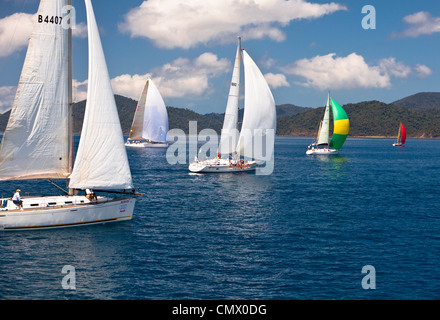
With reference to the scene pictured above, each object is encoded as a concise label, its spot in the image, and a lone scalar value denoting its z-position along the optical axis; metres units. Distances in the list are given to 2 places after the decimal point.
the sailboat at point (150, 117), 117.75
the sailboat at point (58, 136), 28.08
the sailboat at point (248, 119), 60.44
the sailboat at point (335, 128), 104.75
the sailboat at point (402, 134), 169.09
